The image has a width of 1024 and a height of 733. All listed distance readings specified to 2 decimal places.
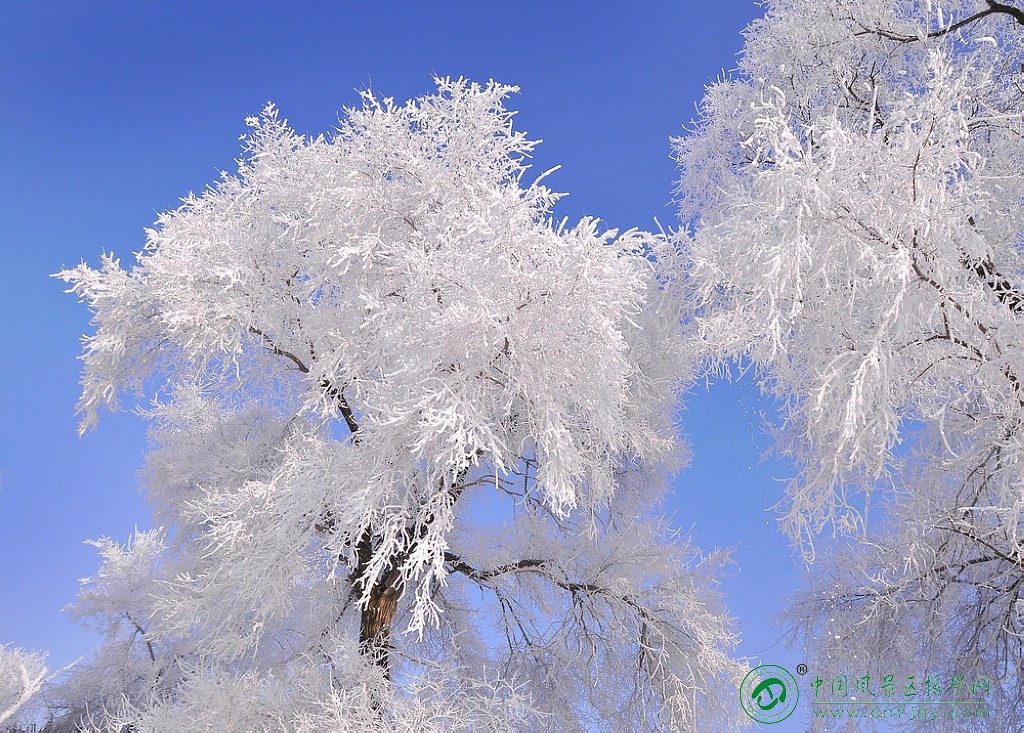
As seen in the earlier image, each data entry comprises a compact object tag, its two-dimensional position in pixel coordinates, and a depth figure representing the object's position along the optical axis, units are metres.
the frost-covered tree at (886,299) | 4.44
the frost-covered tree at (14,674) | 12.33
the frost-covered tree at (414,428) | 5.63
